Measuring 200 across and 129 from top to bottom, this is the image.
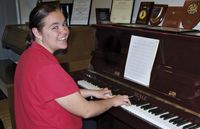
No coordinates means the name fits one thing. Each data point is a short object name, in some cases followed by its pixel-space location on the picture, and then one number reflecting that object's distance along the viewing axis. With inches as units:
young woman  48.0
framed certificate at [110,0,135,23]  84.8
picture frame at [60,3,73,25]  111.3
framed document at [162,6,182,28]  67.0
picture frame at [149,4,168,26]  71.9
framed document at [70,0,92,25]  107.6
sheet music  60.5
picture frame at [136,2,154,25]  74.3
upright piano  50.7
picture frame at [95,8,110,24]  88.5
